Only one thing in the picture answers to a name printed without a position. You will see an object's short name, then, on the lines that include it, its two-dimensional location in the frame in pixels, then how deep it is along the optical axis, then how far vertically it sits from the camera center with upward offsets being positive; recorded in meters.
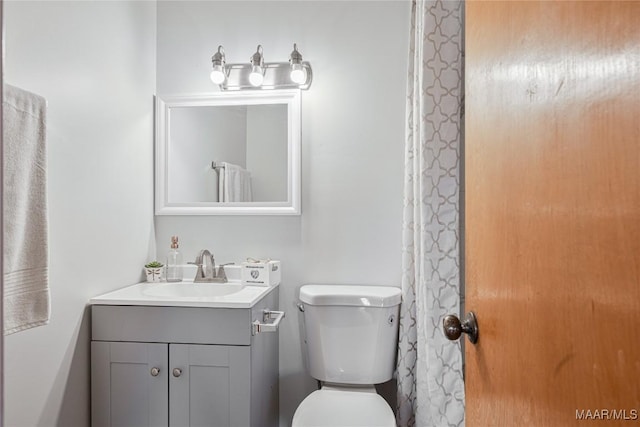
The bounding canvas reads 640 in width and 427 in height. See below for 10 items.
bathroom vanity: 1.45 -0.53
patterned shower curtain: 1.39 +0.07
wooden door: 0.35 +0.00
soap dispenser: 1.93 -0.23
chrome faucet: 1.89 -0.26
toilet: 1.69 -0.52
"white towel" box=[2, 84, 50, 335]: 0.95 +0.01
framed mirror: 1.95 +0.32
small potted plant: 1.88 -0.26
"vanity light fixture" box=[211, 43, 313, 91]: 1.88 +0.70
